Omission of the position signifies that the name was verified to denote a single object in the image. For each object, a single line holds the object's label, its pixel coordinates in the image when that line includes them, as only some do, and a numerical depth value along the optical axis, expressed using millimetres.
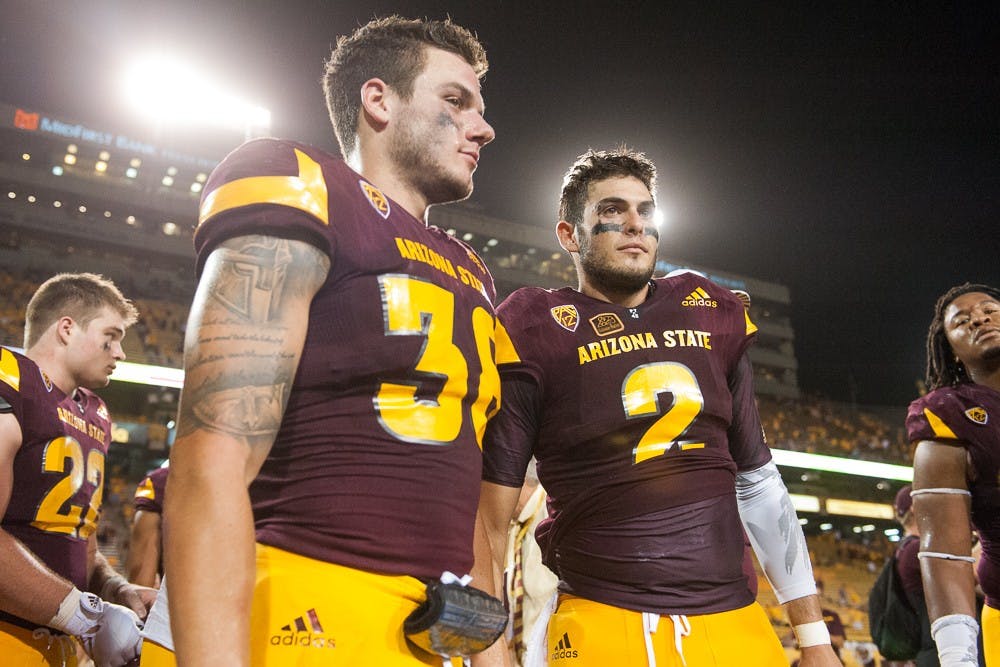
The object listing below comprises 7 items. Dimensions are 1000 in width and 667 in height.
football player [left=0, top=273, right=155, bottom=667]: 3100
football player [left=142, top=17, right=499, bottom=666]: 1324
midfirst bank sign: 40341
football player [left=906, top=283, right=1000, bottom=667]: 3387
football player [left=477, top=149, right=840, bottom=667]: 2412
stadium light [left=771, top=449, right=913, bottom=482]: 23222
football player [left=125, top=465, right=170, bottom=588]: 5863
